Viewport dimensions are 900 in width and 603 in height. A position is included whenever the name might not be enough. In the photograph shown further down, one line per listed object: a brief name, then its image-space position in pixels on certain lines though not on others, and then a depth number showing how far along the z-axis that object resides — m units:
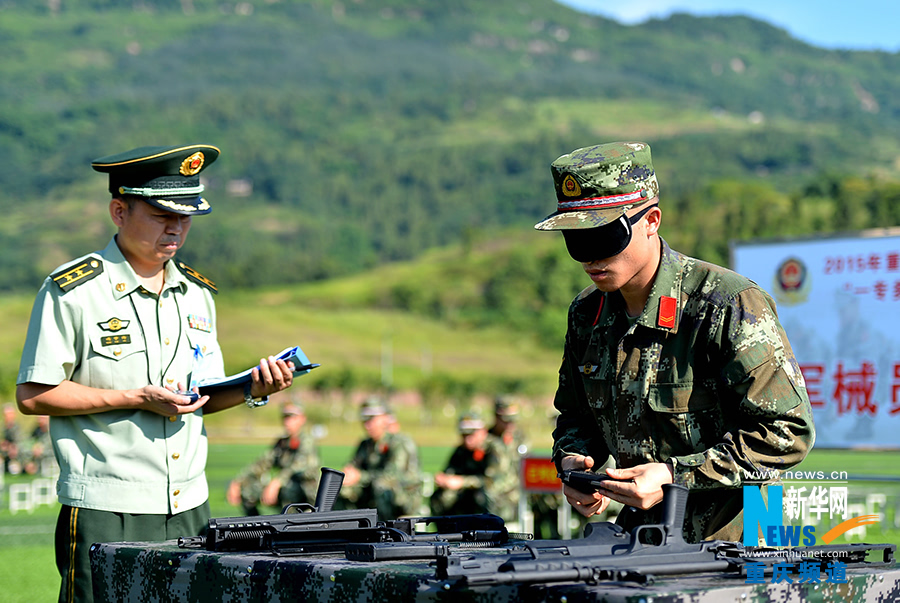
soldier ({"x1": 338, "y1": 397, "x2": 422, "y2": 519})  12.73
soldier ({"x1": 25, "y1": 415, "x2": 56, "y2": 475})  25.22
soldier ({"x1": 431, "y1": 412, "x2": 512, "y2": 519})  12.20
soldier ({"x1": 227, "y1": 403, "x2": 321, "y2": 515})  13.34
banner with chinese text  10.01
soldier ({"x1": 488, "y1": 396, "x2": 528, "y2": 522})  12.20
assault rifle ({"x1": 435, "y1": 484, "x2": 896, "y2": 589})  2.18
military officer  3.84
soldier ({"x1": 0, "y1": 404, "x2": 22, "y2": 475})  25.12
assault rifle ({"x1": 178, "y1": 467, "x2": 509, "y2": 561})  2.87
